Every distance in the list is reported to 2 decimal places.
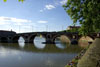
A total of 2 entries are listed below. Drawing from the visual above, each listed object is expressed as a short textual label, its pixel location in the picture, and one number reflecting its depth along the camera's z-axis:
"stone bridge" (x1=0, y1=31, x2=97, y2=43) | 41.55
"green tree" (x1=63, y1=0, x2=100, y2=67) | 9.05
